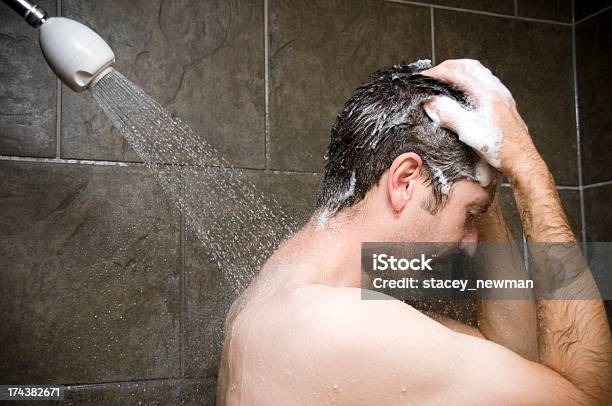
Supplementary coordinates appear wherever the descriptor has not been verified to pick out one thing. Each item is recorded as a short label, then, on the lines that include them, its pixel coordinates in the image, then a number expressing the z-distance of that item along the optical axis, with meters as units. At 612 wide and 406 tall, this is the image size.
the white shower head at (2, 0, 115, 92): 1.01
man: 0.88
